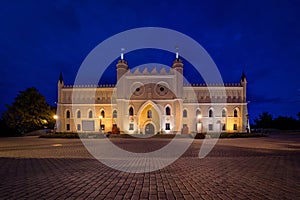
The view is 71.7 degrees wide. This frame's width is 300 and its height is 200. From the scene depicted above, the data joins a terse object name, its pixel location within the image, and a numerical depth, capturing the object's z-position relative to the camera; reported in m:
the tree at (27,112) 37.94
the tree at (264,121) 61.77
